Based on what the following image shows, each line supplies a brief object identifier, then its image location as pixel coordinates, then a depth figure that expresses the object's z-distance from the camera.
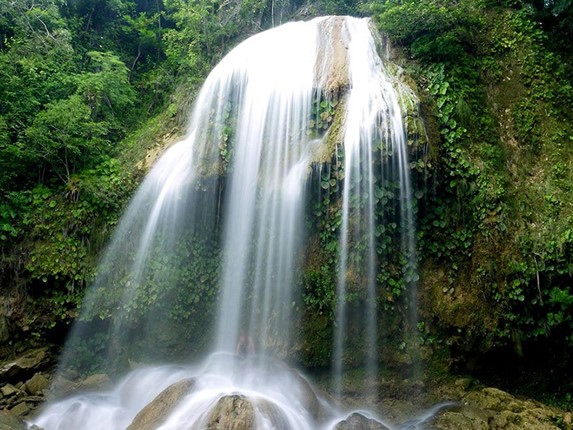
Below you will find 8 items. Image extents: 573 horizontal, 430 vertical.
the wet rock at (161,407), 5.38
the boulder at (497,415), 5.68
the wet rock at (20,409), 6.40
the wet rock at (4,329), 7.41
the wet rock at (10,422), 5.63
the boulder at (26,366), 6.94
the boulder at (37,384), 6.86
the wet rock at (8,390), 6.62
